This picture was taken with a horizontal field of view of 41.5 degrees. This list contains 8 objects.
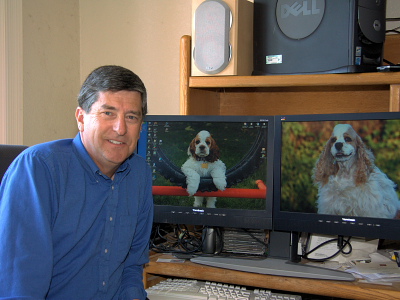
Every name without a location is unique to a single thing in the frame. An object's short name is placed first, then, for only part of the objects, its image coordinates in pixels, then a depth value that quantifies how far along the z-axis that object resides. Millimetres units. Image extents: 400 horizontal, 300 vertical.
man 1203
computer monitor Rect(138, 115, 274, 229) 1747
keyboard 1573
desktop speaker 1858
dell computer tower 1727
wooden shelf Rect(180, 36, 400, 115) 1758
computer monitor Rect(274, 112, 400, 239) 1551
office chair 1509
